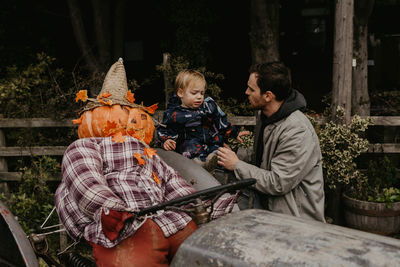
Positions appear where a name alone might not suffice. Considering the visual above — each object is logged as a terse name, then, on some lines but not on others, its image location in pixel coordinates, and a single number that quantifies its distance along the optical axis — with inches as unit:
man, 103.0
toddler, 142.7
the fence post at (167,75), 193.5
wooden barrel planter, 164.9
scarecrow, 81.7
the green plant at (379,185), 169.2
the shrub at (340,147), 163.2
